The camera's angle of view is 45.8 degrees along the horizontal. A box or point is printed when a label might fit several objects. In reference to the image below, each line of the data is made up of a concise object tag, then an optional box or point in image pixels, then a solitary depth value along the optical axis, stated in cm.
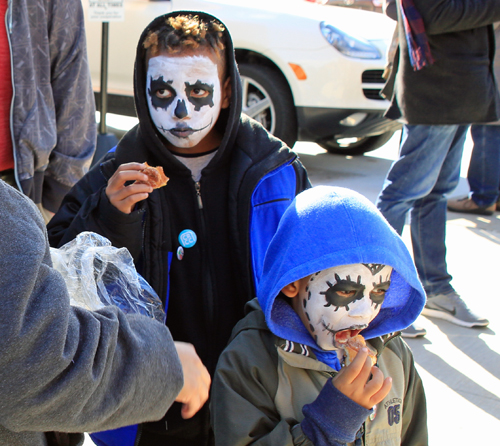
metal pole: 483
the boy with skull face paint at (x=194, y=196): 194
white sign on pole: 448
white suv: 556
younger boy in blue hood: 155
